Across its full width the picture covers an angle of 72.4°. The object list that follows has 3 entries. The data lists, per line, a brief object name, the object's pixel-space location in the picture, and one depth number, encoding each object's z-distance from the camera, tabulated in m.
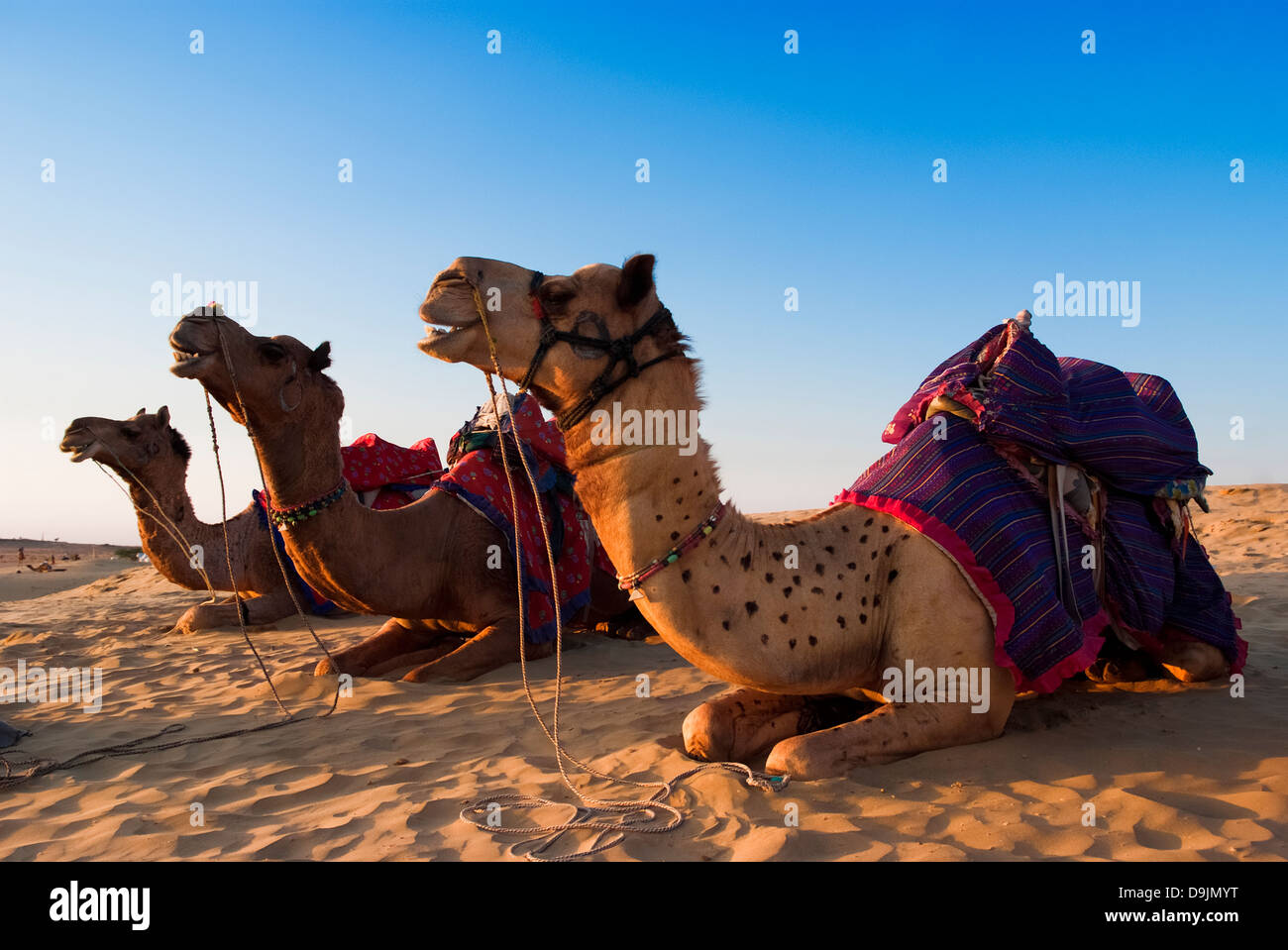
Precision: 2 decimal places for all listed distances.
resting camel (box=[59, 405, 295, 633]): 7.94
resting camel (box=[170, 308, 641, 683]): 5.34
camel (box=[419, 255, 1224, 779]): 3.18
